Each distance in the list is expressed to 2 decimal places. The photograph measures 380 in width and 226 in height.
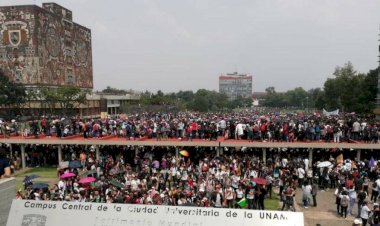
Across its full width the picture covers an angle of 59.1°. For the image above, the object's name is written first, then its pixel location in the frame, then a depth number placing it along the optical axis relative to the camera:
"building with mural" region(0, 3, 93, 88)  61.97
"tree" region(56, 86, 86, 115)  60.31
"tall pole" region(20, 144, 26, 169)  24.02
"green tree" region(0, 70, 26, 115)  54.10
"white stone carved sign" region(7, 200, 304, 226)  6.73
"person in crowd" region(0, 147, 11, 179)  8.55
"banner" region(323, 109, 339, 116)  43.87
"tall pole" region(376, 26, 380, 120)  53.66
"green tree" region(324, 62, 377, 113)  58.16
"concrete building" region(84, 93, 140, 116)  76.69
